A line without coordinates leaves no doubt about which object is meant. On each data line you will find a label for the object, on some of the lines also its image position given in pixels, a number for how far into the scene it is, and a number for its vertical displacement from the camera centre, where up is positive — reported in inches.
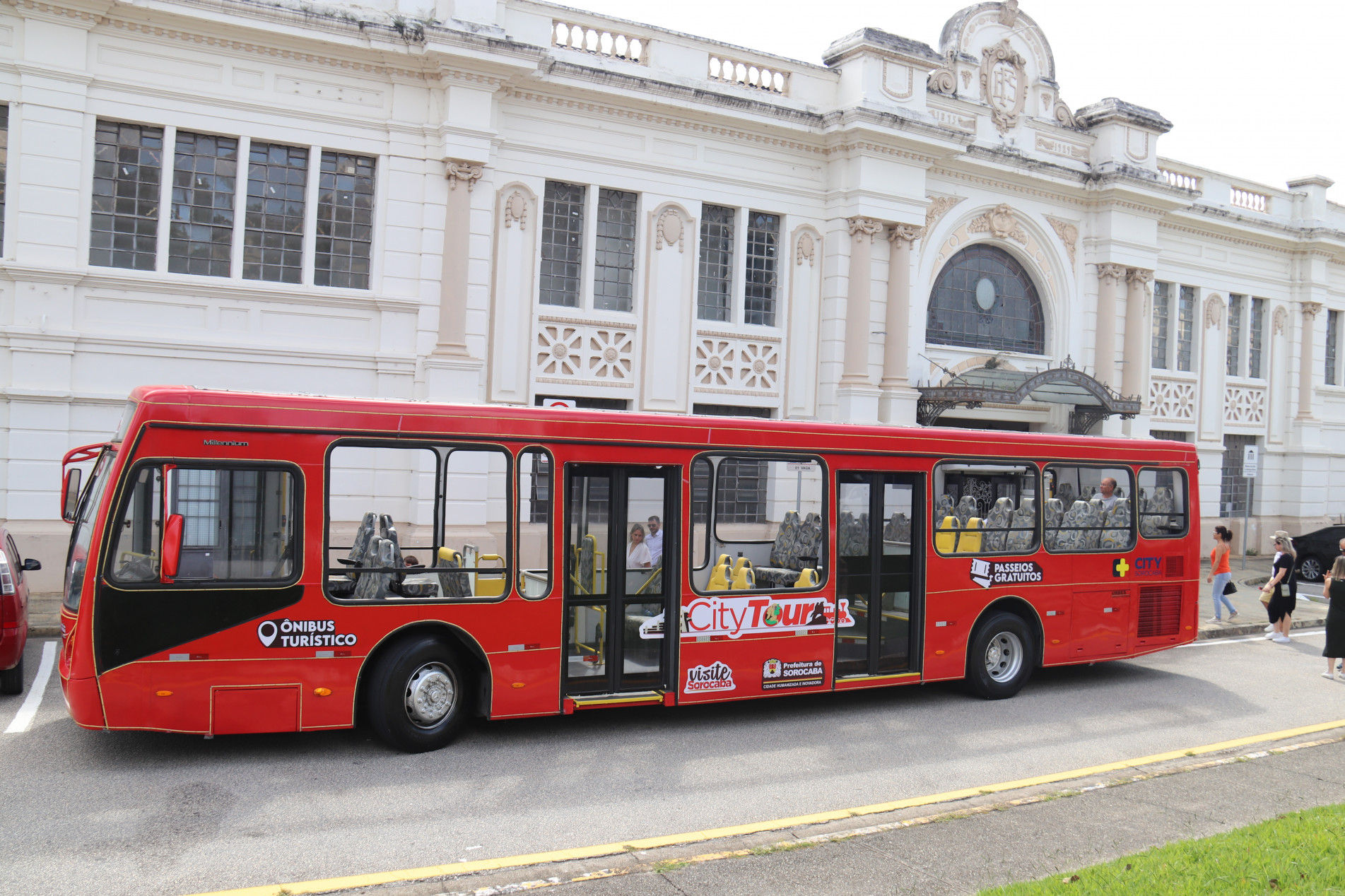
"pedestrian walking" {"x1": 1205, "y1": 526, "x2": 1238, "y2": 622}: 646.5 -52.1
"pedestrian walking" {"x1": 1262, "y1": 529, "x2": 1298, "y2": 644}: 573.9 -57.2
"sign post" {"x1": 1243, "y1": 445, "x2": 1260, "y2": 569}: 882.8 +18.7
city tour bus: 295.3 -35.9
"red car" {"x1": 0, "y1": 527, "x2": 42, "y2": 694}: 358.9 -67.0
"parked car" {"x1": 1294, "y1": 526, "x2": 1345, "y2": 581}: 881.5 -55.0
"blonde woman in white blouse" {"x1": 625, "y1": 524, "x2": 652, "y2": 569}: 354.6 -32.0
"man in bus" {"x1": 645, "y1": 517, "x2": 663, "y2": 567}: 358.0 -28.3
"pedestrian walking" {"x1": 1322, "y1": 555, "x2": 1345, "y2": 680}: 474.0 -57.4
